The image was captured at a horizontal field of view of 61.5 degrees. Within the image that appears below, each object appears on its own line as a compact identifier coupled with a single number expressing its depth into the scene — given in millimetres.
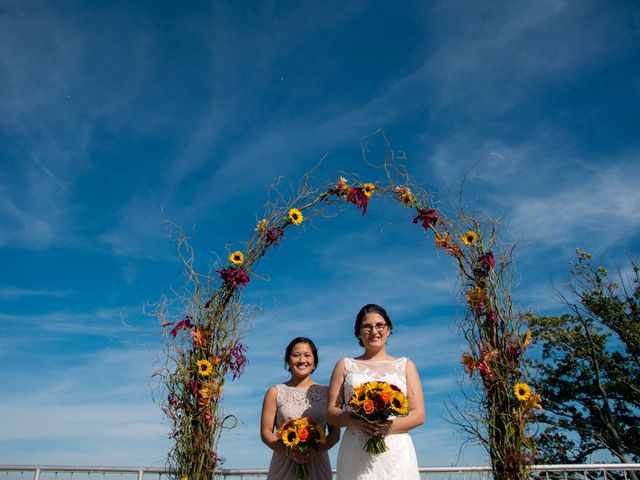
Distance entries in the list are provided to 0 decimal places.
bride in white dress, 3506
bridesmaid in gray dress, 4023
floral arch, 4262
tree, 14047
